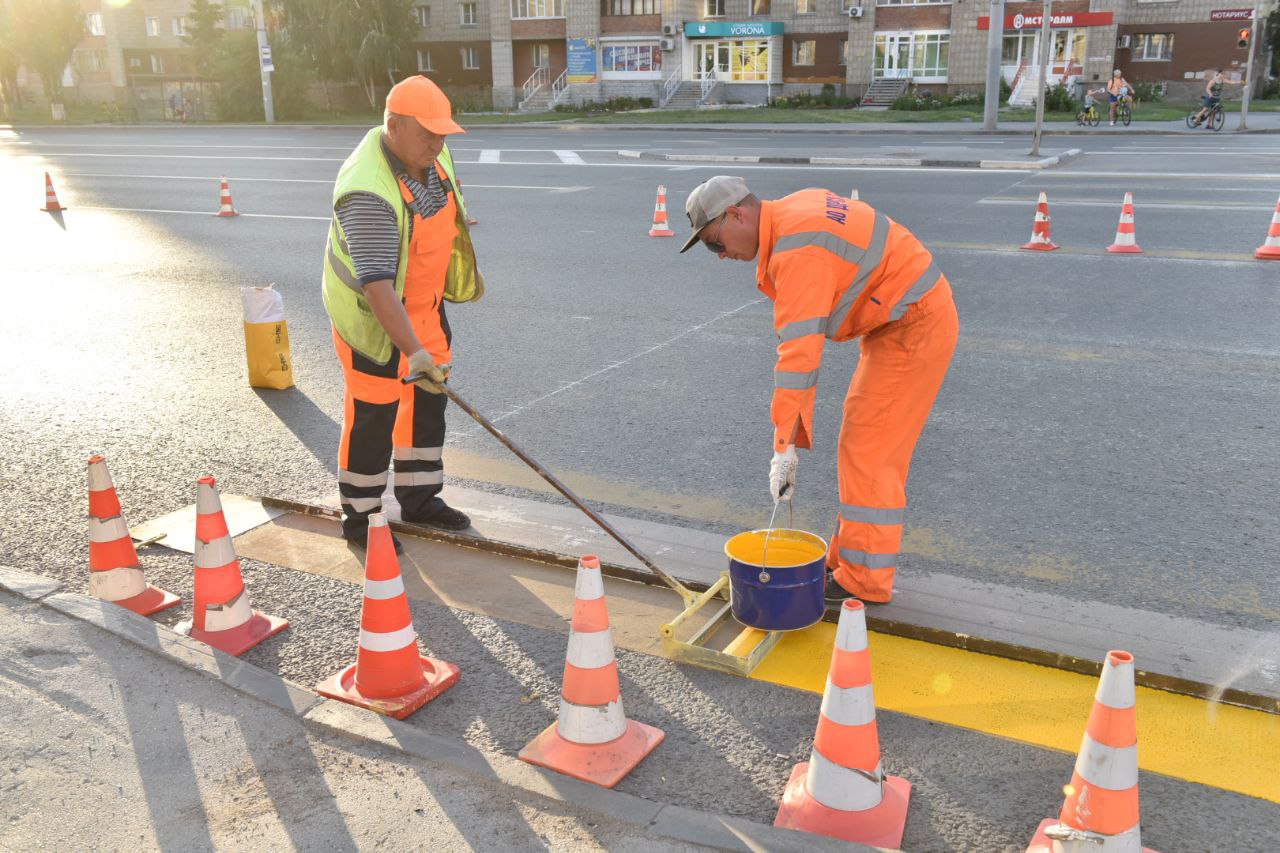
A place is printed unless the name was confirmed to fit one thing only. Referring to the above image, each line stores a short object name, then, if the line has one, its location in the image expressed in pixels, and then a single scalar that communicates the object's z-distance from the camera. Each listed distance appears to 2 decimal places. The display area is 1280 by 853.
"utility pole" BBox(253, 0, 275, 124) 40.16
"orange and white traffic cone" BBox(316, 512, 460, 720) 3.38
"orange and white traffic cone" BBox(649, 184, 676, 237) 12.55
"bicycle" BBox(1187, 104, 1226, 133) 28.14
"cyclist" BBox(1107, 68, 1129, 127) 30.75
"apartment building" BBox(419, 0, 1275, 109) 44.03
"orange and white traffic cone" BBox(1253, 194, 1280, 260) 10.15
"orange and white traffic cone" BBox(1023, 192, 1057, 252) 10.93
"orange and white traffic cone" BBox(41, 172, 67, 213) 16.00
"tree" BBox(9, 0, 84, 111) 55.16
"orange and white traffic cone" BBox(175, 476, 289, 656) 3.77
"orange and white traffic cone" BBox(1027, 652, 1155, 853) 2.40
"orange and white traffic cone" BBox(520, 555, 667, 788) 3.09
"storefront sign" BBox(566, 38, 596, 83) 51.62
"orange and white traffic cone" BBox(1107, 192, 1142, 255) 10.67
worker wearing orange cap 4.07
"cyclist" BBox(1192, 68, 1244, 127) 28.10
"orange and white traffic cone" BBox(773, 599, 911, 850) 2.73
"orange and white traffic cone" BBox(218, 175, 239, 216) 15.02
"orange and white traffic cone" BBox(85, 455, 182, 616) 4.03
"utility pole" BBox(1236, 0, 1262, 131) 25.98
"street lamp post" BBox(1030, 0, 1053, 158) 19.20
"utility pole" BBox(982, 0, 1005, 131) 25.25
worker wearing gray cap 3.44
